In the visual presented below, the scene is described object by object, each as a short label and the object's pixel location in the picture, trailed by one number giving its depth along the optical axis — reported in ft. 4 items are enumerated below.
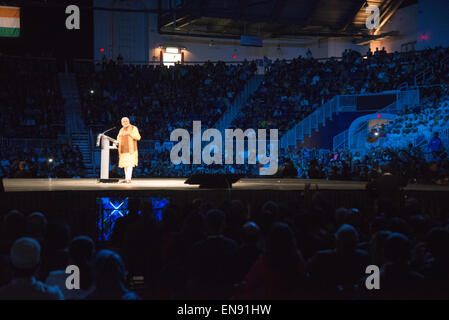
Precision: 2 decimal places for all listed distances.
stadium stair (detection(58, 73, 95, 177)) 73.00
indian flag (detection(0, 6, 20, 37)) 87.20
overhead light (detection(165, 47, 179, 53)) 105.50
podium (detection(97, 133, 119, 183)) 38.22
